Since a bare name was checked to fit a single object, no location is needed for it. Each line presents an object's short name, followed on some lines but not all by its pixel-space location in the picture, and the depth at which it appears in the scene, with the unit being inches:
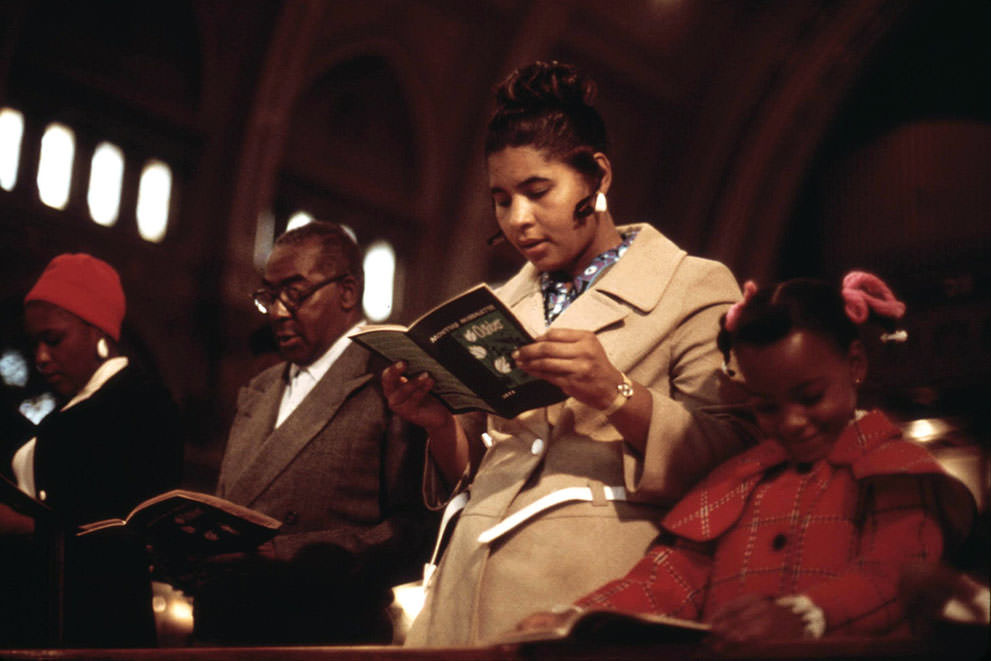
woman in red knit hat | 127.3
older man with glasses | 111.1
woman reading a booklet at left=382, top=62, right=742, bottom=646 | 81.9
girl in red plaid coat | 68.4
